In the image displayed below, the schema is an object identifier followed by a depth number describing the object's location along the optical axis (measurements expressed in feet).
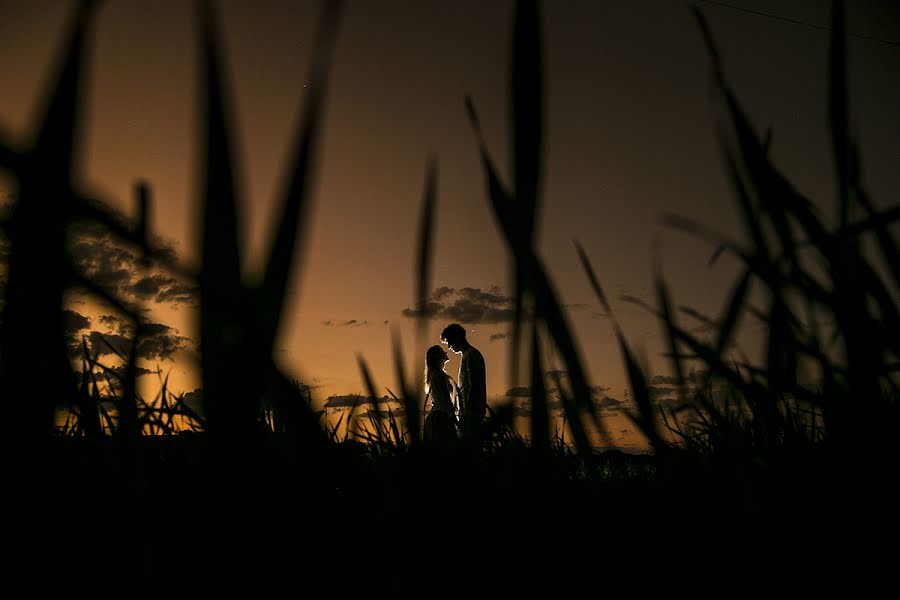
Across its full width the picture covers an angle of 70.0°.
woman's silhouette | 20.65
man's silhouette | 18.07
